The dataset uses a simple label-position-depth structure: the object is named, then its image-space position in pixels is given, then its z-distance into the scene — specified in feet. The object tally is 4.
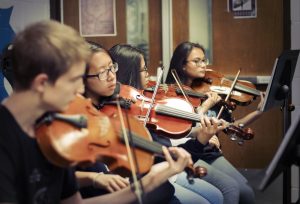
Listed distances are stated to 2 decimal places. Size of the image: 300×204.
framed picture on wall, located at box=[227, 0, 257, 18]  11.77
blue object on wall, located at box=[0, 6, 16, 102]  10.87
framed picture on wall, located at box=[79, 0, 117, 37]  12.34
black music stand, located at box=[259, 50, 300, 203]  7.31
